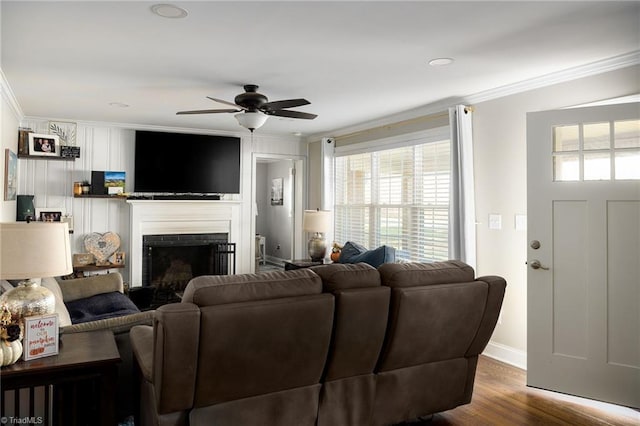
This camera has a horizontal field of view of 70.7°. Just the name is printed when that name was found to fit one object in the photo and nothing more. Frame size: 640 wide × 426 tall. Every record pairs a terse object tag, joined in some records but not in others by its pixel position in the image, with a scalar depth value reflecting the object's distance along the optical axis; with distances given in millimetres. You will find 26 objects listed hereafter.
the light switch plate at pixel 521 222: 3934
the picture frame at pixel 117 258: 5879
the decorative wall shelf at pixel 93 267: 5574
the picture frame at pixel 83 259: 5711
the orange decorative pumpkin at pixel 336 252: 5887
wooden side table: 2012
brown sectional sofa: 2020
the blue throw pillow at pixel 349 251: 5324
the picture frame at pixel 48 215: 5541
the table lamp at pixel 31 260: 2037
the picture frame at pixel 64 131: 5629
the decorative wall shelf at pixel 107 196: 5676
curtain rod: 4683
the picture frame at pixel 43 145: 5246
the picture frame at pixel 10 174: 4215
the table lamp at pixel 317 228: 6031
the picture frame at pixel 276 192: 9227
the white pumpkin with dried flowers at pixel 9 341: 1995
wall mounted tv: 6055
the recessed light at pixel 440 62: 3289
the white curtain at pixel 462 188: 4309
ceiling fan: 3896
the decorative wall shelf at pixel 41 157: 5242
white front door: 3037
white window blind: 4852
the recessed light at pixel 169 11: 2422
